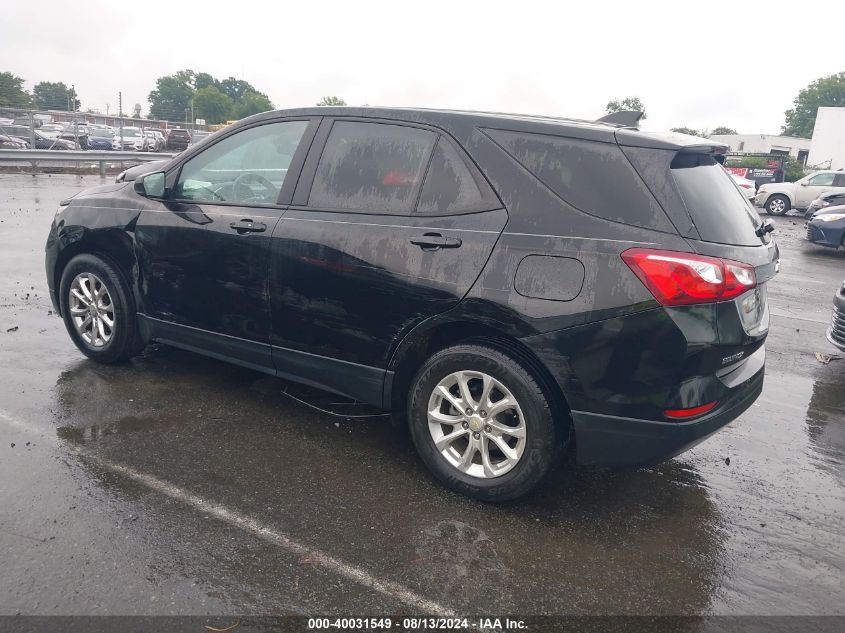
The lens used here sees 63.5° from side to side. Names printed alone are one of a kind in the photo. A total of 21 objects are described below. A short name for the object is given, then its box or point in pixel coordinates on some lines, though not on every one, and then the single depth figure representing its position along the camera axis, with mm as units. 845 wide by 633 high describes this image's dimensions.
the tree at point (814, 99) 114062
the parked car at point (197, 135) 33575
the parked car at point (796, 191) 22969
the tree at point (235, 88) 153125
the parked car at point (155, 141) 33875
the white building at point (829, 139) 49062
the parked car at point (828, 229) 13586
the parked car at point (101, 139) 33281
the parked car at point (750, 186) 23800
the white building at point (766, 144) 66562
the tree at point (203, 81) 149138
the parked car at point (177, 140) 32781
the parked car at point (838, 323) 5691
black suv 3037
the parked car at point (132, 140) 33600
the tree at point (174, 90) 134625
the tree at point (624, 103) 129150
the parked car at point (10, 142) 23953
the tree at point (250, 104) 120231
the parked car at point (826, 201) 17938
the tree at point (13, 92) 64137
